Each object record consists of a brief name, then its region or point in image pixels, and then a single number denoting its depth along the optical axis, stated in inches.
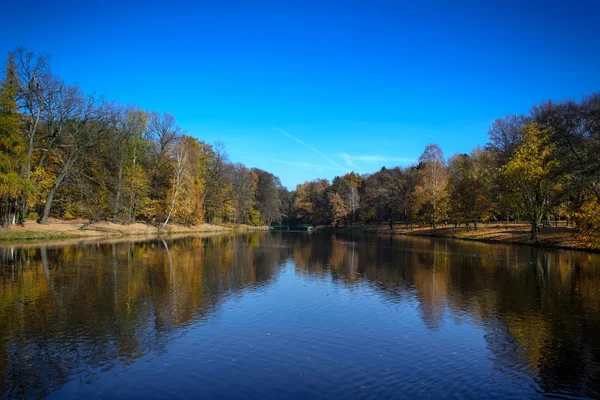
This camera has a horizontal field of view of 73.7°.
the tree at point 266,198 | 4133.9
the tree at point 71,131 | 1592.0
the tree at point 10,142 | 1319.5
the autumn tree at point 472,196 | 2193.7
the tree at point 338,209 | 4089.6
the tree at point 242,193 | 3481.8
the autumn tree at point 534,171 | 1565.0
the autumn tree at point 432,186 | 2593.5
